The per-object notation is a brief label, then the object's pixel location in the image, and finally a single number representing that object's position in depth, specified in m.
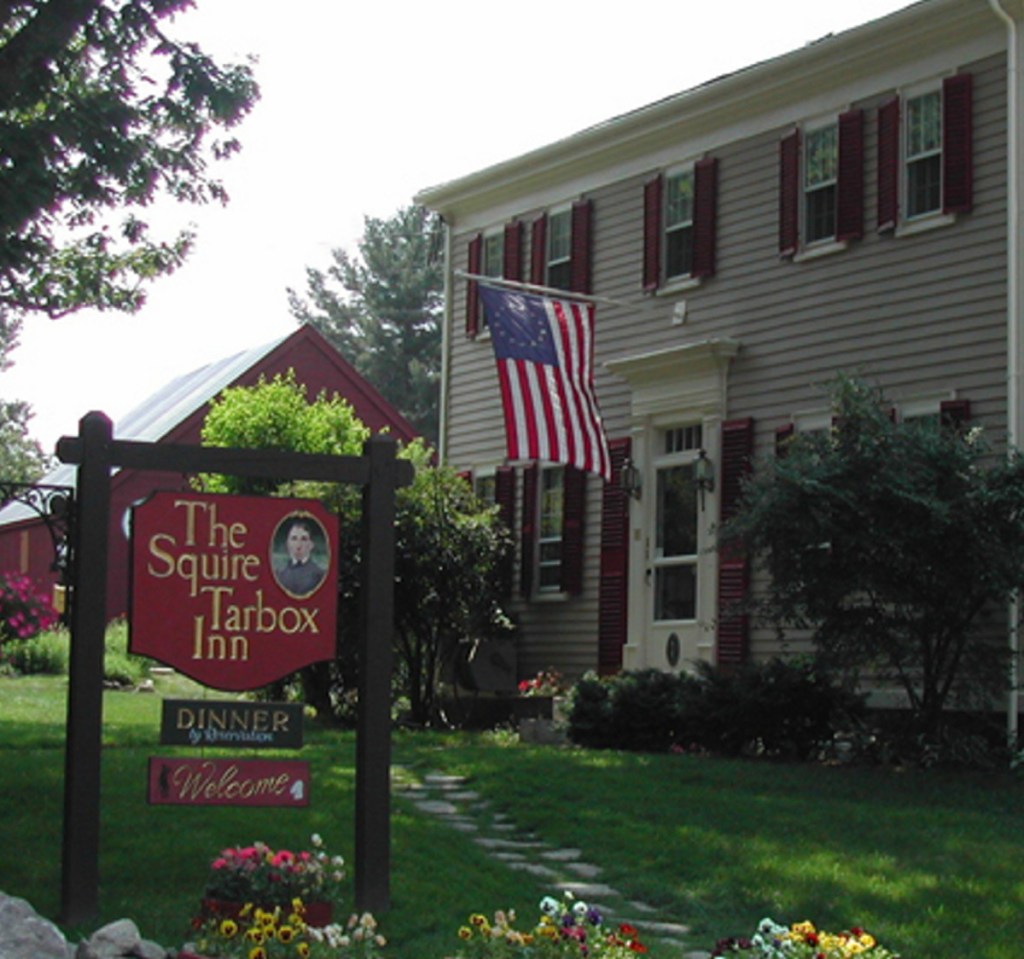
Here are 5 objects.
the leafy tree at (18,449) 63.41
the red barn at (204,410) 31.09
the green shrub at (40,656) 24.33
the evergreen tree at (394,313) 52.50
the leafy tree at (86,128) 12.17
